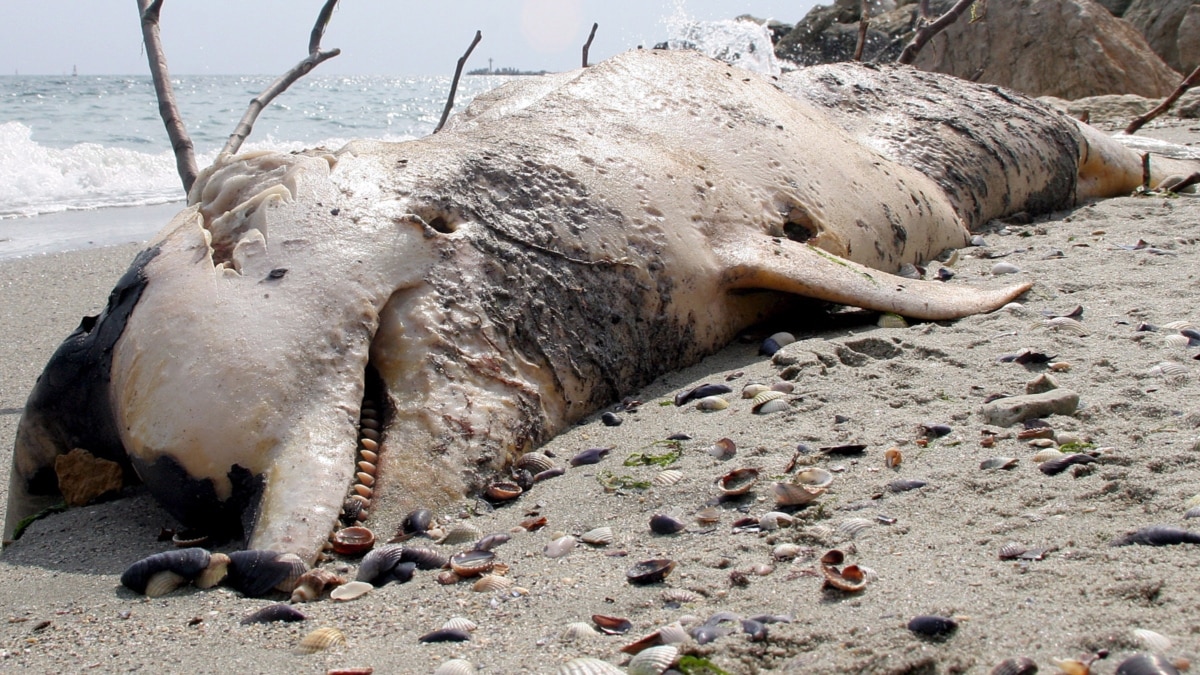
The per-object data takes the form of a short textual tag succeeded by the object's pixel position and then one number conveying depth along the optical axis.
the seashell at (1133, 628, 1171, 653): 1.70
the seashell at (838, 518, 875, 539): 2.51
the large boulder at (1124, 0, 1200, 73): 17.22
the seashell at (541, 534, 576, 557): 2.75
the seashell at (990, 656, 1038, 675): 1.72
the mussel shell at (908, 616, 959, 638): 1.90
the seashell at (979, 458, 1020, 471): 2.75
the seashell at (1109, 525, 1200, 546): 2.11
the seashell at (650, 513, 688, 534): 2.75
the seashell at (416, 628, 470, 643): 2.27
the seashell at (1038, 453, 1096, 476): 2.65
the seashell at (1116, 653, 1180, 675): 1.61
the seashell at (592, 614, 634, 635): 2.19
